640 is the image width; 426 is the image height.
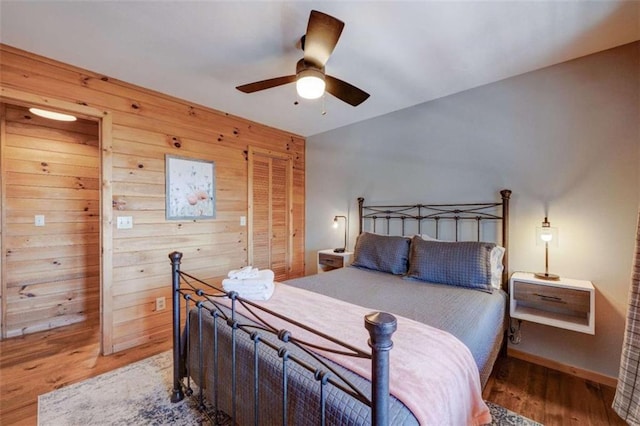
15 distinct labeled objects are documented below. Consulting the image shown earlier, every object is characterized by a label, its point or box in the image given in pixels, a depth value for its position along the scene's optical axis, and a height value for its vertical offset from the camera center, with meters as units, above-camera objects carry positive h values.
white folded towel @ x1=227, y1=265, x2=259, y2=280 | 1.91 -0.46
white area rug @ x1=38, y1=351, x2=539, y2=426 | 1.67 -1.29
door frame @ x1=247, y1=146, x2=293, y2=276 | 3.62 +0.21
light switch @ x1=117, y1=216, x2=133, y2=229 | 2.52 -0.11
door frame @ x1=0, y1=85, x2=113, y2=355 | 2.44 -0.15
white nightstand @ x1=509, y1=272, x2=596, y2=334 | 1.95 -0.69
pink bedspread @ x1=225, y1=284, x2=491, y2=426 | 0.94 -0.61
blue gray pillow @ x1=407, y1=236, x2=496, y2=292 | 2.16 -0.45
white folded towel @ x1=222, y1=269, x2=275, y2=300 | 1.81 -0.52
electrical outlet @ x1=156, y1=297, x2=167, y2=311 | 2.78 -0.96
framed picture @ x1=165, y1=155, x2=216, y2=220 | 2.88 +0.25
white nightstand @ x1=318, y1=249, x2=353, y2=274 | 3.43 -0.64
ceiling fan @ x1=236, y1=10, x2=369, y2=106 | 1.46 +0.94
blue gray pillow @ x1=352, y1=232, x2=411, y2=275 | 2.64 -0.44
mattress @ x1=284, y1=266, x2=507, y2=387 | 1.52 -0.63
